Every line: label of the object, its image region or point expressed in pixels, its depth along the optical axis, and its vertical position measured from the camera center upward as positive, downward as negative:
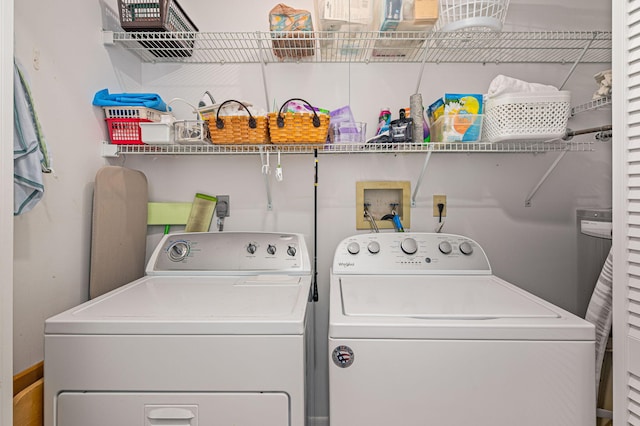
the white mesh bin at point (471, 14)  1.45 +0.85
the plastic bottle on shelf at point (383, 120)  1.74 +0.46
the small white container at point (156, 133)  1.61 +0.35
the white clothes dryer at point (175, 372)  1.02 -0.47
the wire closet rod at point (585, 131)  1.53 +0.36
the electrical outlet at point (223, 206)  1.94 +0.02
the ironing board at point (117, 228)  1.52 -0.09
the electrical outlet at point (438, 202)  1.96 +0.04
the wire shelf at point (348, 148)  1.67 +0.30
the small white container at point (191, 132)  1.62 +0.36
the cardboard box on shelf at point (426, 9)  1.53 +0.87
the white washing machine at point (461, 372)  1.00 -0.46
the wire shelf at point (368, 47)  1.65 +0.83
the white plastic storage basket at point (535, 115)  1.50 +0.41
